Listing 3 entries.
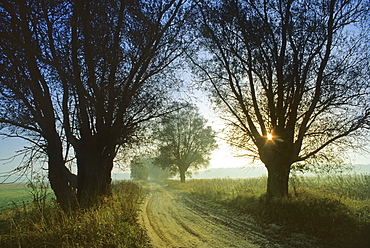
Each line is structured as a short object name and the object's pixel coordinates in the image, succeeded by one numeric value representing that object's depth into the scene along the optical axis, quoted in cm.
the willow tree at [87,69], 630
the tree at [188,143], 3366
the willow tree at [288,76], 914
